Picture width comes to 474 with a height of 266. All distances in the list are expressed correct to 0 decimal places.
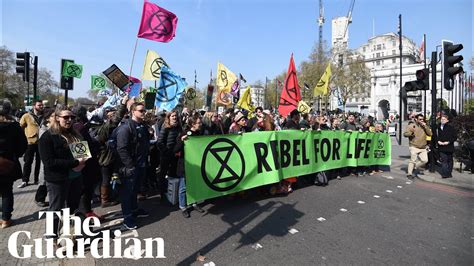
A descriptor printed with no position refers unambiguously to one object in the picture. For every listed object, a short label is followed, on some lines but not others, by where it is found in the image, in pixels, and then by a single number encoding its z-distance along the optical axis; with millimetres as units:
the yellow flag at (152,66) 8797
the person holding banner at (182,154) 4699
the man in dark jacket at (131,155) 4027
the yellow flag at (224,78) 11422
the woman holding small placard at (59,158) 3361
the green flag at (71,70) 8711
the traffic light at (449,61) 7747
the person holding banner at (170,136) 4859
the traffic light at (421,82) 8688
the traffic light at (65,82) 8555
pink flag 6750
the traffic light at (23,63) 11070
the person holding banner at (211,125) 6031
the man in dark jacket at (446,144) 7879
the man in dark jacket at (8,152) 4148
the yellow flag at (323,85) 9664
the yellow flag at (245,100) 11047
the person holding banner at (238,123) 6180
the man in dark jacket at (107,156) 5129
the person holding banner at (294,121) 6918
